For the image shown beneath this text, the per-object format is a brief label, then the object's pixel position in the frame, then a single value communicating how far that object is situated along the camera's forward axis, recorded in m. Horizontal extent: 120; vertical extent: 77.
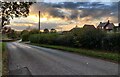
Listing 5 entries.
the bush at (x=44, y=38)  19.61
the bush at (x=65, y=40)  15.25
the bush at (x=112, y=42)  10.55
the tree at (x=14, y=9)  8.25
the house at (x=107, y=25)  38.78
